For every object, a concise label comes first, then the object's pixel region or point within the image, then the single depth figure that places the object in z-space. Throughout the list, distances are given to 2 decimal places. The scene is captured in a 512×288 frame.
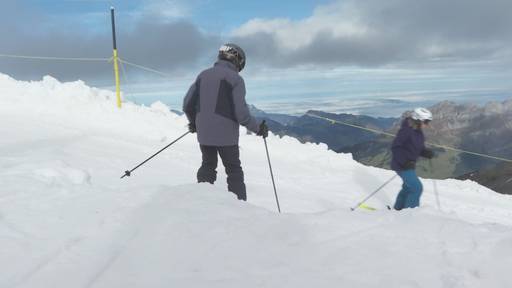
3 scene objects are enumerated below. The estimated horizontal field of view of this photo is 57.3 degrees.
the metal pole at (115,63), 12.83
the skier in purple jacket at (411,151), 6.54
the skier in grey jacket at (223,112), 5.53
